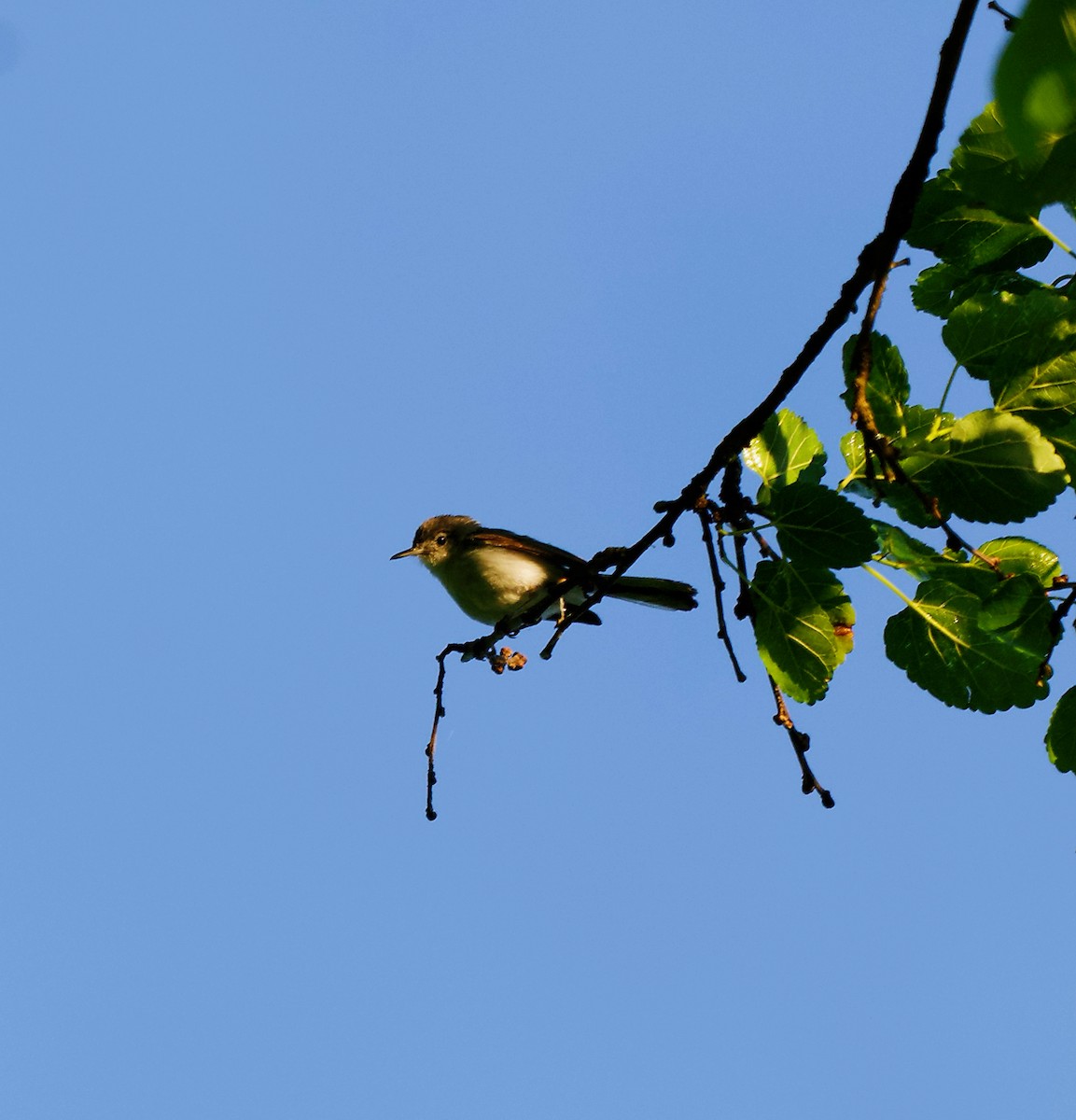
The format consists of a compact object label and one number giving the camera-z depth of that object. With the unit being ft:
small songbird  33.81
